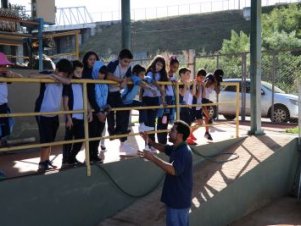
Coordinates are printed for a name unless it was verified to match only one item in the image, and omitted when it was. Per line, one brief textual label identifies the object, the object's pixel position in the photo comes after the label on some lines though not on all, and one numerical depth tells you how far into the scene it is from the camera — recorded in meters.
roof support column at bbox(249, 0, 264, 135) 7.14
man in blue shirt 3.61
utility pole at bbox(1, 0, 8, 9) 8.65
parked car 10.96
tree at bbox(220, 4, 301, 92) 11.98
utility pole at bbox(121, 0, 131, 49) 6.35
